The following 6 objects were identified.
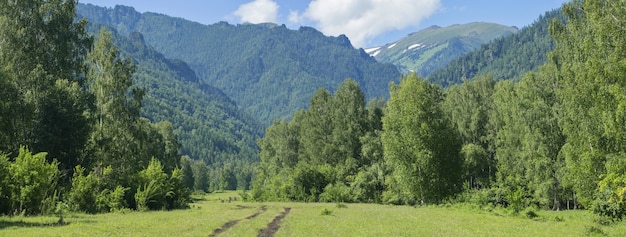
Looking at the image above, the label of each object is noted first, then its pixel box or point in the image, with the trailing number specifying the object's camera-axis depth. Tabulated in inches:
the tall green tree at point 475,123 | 2797.7
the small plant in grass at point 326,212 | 1516.5
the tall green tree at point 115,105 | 2137.1
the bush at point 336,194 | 2817.4
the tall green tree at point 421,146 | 2212.1
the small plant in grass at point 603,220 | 1151.0
